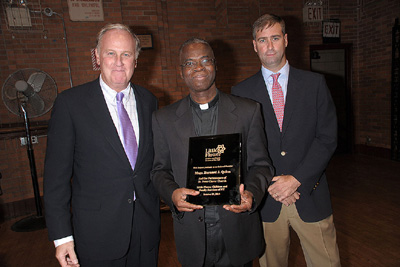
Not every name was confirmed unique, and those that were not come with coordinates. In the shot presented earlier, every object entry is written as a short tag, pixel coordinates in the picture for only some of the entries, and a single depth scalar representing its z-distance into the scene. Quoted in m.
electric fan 4.21
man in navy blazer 1.73
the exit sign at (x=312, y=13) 6.30
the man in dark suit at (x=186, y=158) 1.46
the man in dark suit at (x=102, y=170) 1.52
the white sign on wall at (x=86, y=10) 4.93
